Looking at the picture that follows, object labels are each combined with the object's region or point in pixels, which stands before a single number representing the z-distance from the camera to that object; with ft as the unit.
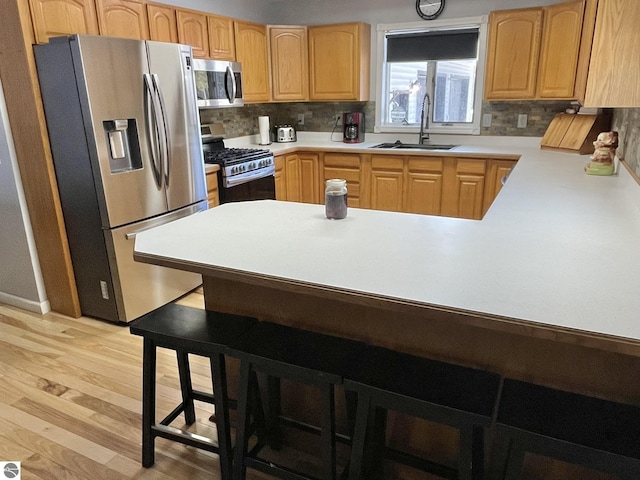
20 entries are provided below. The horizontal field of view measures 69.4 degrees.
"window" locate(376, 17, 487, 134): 14.44
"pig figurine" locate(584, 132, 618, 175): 9.29
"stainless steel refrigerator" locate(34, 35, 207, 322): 8.30
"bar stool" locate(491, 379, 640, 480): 3.48
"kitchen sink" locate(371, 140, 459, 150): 14.53
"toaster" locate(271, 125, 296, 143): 16.43
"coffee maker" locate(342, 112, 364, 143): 15.89
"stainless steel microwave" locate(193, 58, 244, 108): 12.12
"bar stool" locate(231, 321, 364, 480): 4.50
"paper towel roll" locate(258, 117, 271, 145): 15.83
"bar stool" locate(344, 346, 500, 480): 3.89
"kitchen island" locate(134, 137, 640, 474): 3.70
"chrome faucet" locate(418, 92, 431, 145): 15.28
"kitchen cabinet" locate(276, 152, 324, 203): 15.26
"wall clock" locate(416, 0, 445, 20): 14.28
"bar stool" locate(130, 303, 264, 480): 5.13
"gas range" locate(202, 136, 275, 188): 11.97
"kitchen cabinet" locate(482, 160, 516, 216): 12.92
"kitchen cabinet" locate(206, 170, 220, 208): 11.66
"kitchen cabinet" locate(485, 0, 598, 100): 11.94
